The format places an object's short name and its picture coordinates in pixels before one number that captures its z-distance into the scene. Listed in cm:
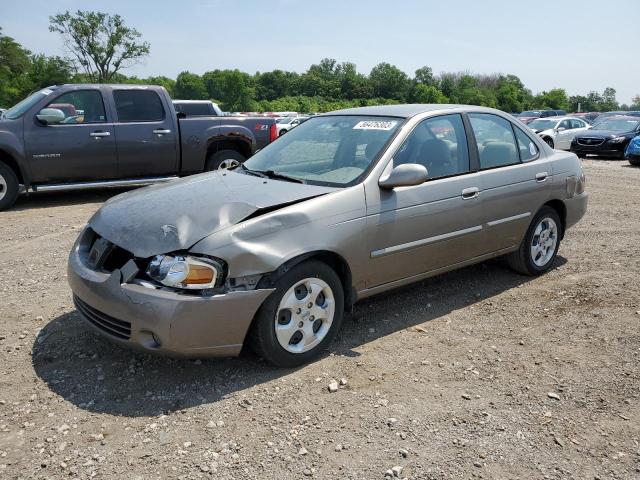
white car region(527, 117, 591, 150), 1975
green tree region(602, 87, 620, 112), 11050
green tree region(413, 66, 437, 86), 13888
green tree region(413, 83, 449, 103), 11100
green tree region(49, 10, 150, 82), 5625
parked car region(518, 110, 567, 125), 3725
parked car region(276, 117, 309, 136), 3320
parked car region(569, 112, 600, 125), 4092
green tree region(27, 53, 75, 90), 5116
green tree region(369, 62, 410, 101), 13112
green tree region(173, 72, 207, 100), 11779
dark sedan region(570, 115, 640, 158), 1795
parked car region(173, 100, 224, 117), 1705
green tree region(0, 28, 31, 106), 4744
